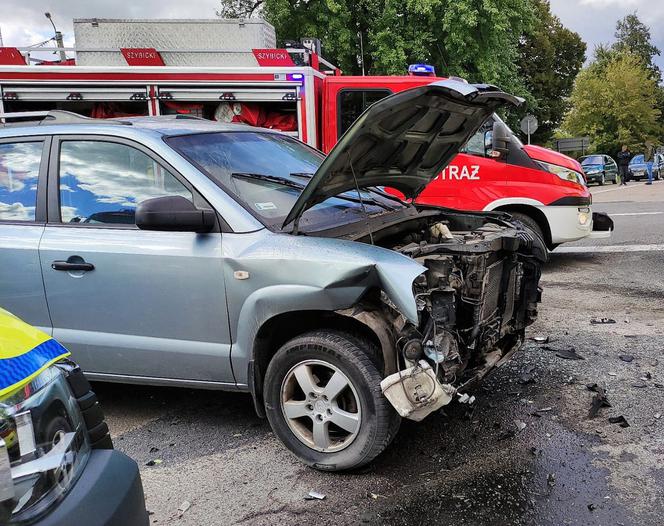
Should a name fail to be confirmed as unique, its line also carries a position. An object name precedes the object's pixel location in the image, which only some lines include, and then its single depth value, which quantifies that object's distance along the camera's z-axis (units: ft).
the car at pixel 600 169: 93.50
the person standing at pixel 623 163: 89.51
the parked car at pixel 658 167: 98.83
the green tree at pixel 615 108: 133.80
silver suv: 9.68
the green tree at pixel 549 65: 116.67
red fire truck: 25.13
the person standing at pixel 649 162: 88.09
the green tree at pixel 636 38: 211.00
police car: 4.91
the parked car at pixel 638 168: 99.50
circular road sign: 56.54
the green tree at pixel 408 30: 65.10
